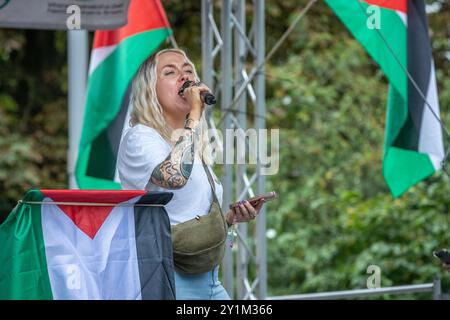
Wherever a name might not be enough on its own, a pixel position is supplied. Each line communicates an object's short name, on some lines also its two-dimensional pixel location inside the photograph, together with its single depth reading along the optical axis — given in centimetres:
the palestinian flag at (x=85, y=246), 643
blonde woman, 706
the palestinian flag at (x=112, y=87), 1276
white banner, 931
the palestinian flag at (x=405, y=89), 1113
